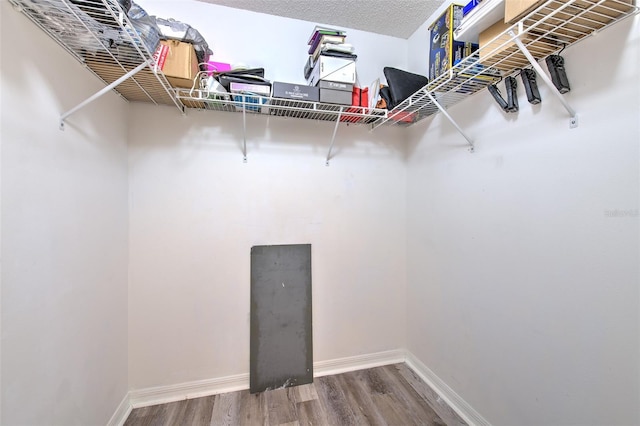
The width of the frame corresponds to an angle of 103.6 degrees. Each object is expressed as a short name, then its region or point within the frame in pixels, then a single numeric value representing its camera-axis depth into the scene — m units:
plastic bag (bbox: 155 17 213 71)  1.29
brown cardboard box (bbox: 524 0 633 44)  0.83
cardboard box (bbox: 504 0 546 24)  0.83
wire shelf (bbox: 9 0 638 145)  0.86
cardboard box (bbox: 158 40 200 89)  1.28
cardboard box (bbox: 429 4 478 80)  1.34
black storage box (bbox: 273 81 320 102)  1.45
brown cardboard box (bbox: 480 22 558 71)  1.00
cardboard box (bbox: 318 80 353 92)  1.50
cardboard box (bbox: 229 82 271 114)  1.43
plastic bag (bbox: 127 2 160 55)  1.03
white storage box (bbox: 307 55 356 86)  1.50
